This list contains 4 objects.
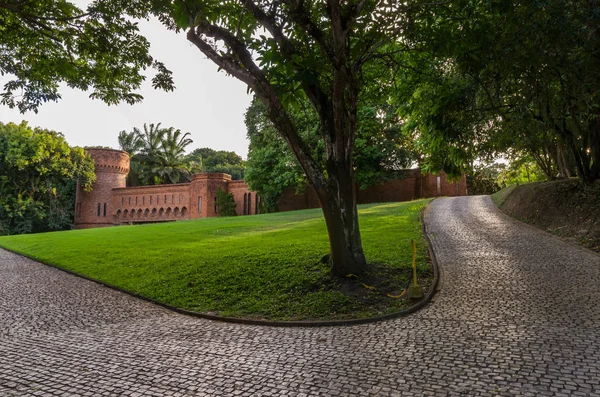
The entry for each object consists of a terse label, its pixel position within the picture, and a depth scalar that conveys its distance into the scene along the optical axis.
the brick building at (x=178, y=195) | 40.50
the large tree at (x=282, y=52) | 7.33
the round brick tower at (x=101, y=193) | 50.16
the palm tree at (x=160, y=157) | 55.88
